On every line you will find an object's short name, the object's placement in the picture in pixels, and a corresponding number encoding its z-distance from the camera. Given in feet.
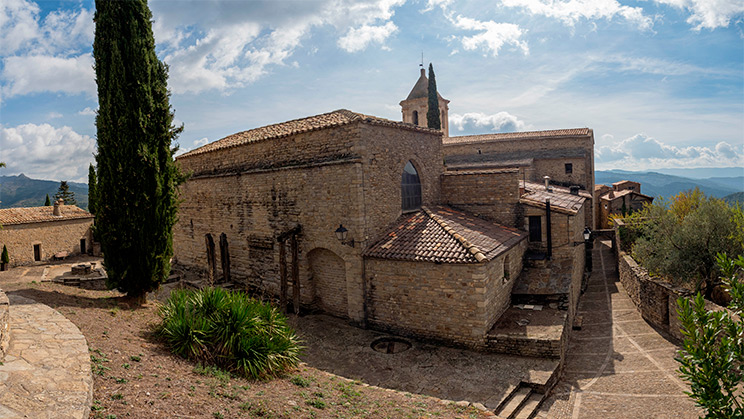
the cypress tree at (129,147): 35.68
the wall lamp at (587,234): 52.75
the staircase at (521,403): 29.27
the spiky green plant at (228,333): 26.13
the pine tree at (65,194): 146.96
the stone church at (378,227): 40.83
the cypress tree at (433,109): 96.94
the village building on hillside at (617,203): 109.29
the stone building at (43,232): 92.53
